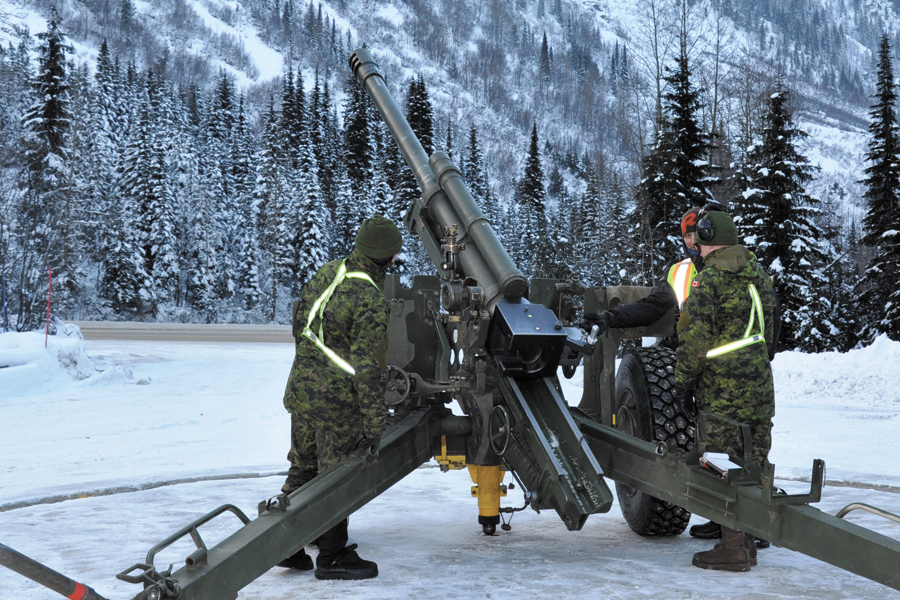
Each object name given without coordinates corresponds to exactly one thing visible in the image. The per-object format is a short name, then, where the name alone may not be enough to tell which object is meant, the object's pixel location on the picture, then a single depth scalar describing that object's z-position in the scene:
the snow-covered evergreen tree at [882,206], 26.91
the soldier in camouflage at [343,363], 4.31
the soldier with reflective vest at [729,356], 4.41
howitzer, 3.31
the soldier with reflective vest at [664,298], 5.11
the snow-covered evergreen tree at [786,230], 24.25
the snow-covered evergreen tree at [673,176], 24.84
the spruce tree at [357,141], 58.81
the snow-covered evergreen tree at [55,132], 30.83
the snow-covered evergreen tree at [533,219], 41.56
